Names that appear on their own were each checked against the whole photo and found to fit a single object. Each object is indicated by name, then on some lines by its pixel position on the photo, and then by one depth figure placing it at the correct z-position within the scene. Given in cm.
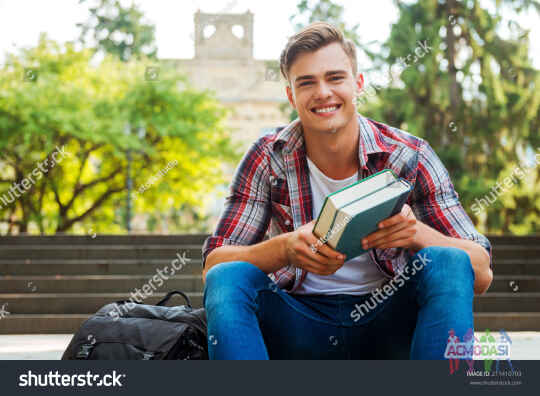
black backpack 211
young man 174
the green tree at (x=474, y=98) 1205
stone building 3469
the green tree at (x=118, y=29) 2448
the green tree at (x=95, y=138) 1448
